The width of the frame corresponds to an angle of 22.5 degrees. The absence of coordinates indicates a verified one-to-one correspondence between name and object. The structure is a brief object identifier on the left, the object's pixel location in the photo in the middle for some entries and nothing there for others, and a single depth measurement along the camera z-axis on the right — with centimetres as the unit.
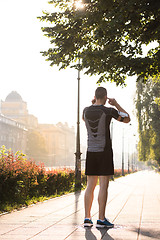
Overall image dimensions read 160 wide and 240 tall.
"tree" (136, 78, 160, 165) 3272
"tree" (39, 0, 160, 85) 977
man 578
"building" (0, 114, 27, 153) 8963
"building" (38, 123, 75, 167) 14212
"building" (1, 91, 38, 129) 13525
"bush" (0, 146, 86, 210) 1002
